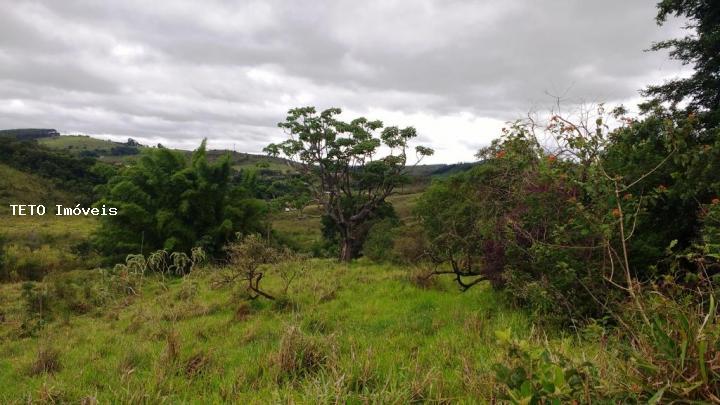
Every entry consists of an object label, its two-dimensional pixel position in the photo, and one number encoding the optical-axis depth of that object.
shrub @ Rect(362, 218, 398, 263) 19.17
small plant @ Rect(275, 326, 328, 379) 4.40
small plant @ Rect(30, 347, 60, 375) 5.70
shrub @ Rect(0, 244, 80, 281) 17.38
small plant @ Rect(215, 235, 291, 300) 8.78
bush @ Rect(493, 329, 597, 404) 1.79
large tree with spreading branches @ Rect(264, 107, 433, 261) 20.44
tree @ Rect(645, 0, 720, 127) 8.85
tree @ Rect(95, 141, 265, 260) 18.69
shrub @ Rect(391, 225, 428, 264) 15.62
